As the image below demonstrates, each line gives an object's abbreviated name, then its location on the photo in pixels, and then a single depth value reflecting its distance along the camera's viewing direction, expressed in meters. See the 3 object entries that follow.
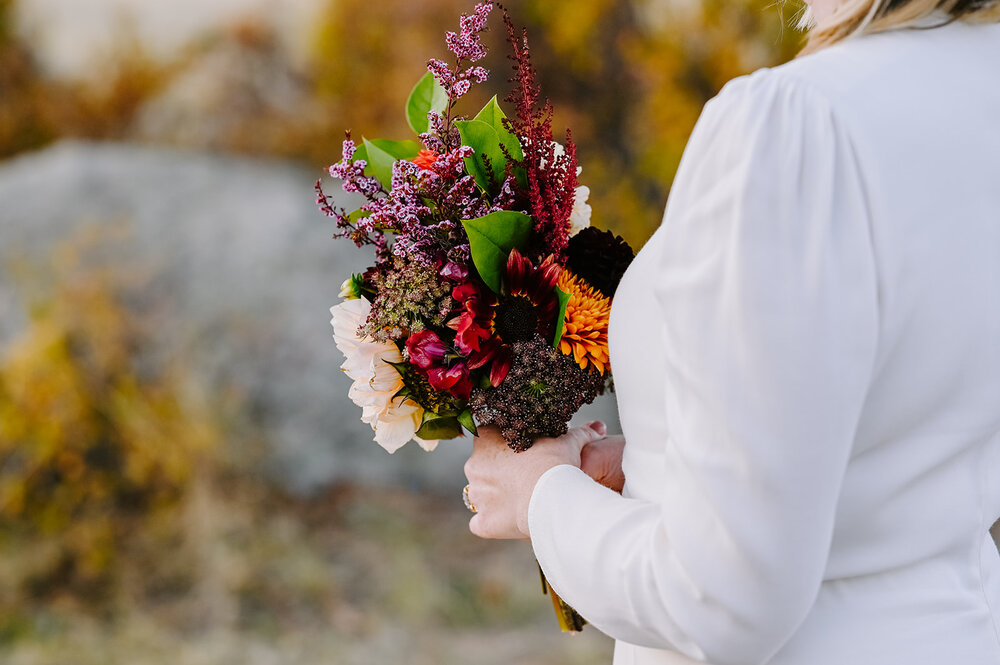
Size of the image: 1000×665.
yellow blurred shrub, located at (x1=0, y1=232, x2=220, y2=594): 4.46
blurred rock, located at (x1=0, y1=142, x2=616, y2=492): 4.56
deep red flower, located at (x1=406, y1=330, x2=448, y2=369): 1.63
